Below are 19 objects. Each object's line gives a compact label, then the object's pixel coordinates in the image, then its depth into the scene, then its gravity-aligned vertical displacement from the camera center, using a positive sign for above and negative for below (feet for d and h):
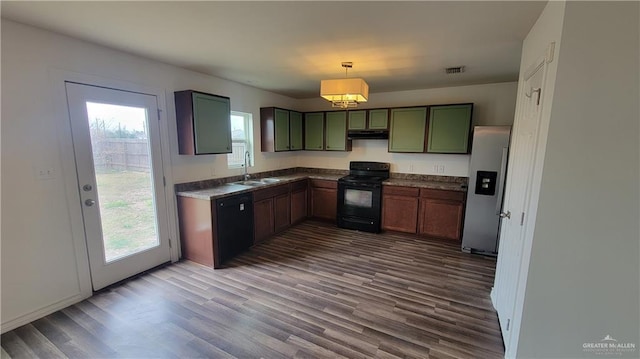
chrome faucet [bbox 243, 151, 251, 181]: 14.01 -0.80
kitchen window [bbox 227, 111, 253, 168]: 13.70 +0.62
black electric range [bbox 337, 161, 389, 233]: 14.38 -2.89
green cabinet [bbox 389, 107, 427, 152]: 14.06 +1.19
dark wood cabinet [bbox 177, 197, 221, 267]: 10.14 -3.22
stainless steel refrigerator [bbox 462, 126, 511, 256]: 10.99 -1.62
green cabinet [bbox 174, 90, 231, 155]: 10.19 +1.09
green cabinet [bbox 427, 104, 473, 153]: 13.08 +1.18
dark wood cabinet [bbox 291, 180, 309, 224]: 15.28 -3.08
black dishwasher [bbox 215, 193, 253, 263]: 10.43 -3.22
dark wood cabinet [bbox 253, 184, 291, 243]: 12.52 -3.15
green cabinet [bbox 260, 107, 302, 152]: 14.75 +1.21
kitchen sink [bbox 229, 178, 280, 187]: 12.89 -1.68
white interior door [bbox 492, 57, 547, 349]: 5.60 -1.02
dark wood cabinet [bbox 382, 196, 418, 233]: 13.85 -3.38
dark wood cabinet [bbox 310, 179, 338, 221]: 15.92 -3.01
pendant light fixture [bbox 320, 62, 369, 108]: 9.14 +2.14
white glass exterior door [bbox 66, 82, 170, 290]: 7.99 -1.05
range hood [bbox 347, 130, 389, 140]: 14.98 +0.94
